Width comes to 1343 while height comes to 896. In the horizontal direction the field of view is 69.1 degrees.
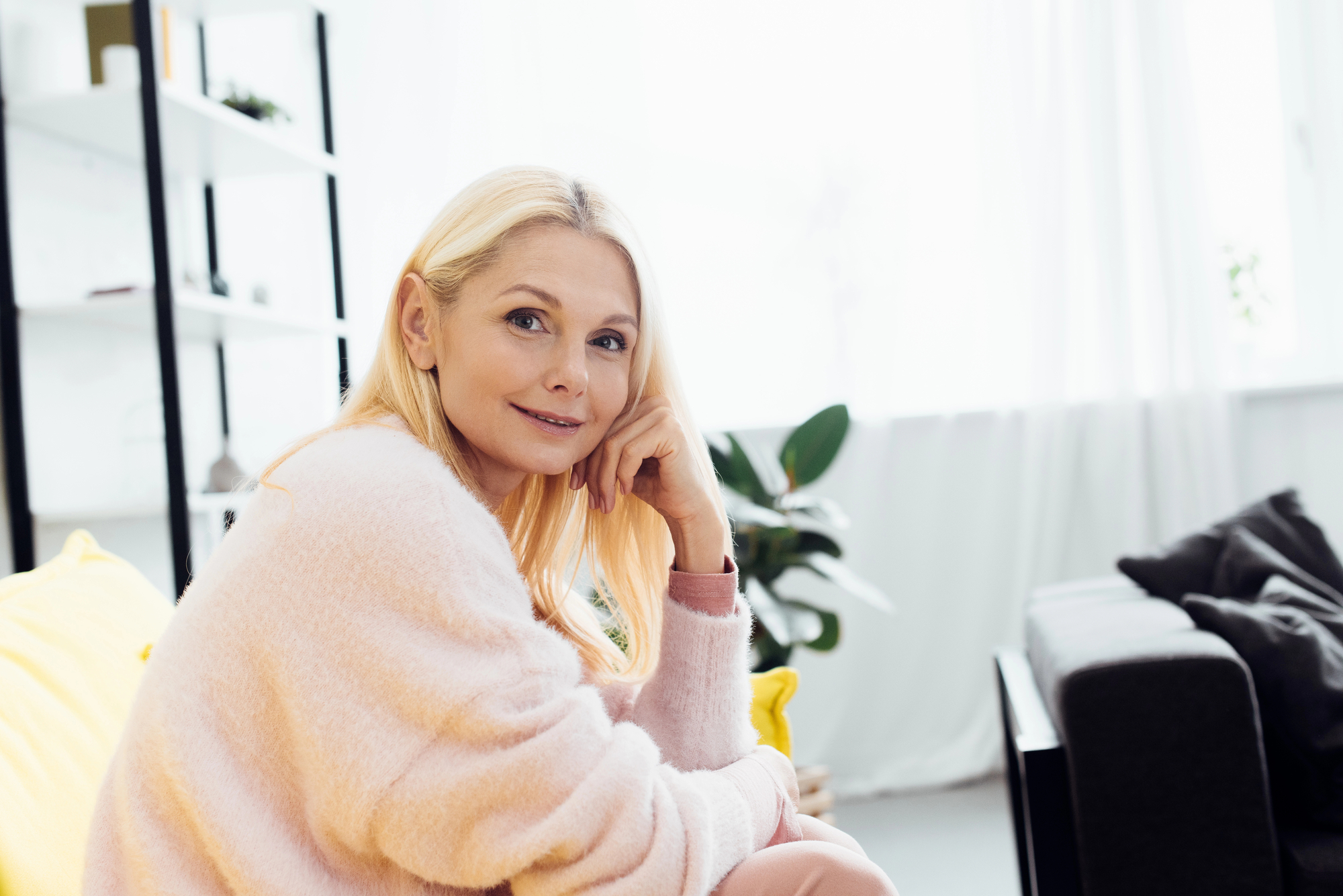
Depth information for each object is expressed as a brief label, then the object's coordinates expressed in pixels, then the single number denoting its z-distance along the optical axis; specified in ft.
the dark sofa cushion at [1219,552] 5.60
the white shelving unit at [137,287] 6.07
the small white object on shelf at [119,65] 6.24
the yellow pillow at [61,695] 2.53
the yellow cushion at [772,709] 4.36
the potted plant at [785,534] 7.09
